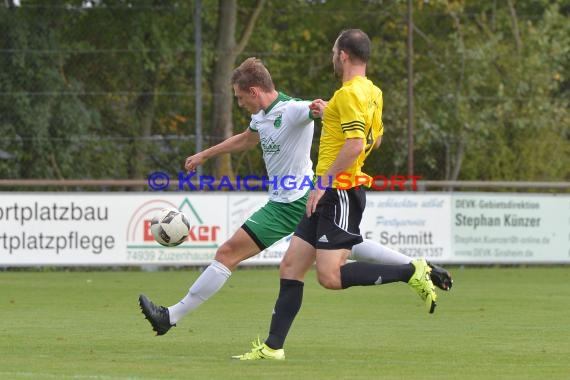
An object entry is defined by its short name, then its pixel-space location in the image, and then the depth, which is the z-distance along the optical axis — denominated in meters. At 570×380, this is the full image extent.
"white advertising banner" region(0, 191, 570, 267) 39.81
